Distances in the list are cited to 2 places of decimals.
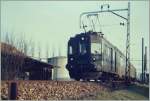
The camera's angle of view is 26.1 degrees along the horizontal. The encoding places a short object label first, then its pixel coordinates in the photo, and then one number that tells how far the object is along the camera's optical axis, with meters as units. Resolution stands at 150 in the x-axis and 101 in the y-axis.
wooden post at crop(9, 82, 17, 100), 11.35
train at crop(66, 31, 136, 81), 18.11
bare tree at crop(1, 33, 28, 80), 18.84
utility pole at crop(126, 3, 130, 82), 22.45
